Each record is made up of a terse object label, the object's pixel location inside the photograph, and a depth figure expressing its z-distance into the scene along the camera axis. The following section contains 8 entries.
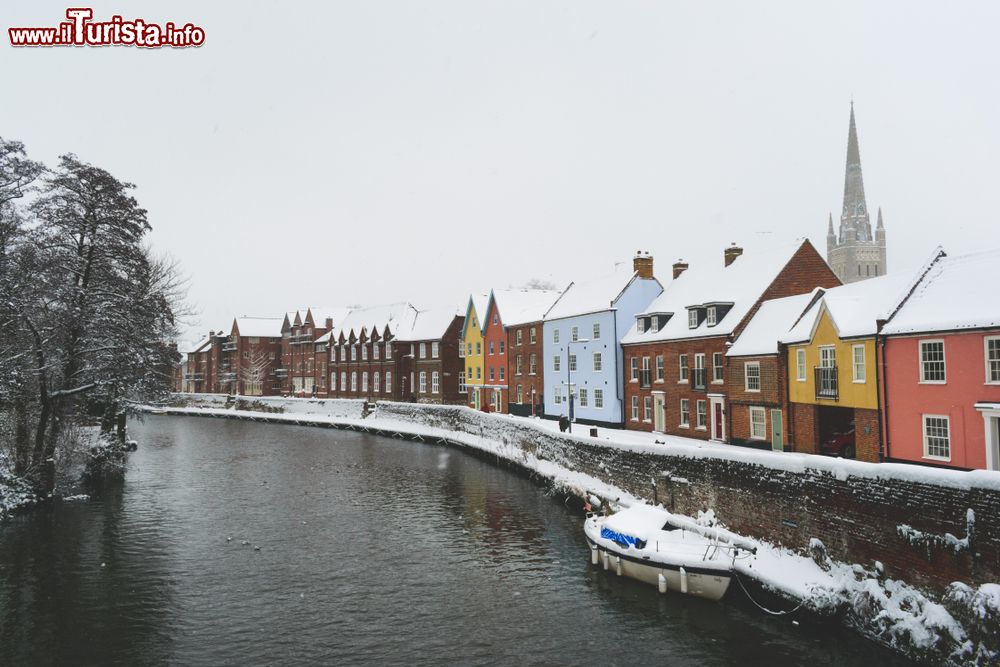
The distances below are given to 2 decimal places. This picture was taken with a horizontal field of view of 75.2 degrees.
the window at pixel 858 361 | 26.27
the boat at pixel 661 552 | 17.45
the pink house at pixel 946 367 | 21.28
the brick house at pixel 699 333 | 36.50
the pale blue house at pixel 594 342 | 45.69
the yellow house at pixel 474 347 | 66.50
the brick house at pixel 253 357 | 103.94
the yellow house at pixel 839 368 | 25.94
